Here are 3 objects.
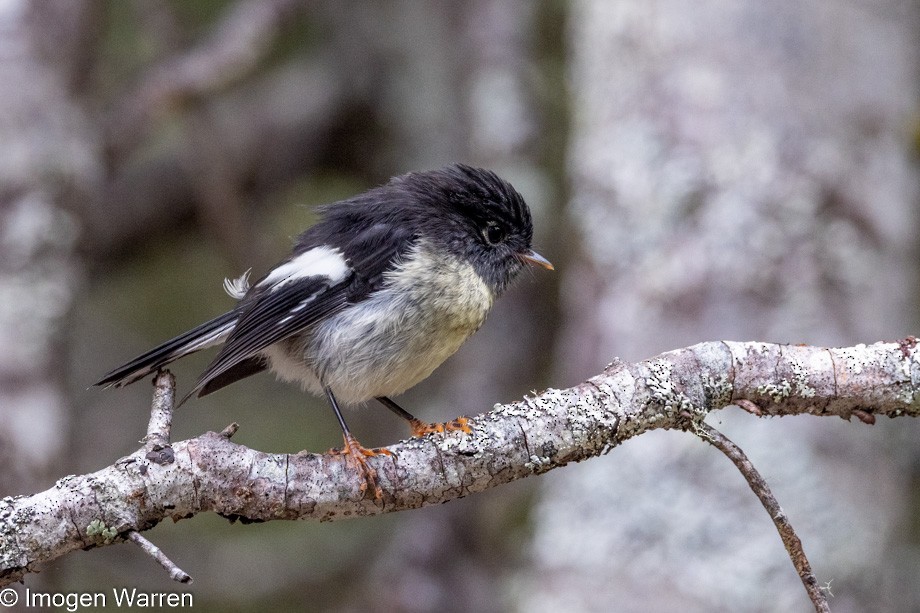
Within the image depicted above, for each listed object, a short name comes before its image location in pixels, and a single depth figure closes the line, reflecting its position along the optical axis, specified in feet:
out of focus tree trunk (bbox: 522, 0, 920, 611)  15.13
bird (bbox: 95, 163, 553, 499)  14.90
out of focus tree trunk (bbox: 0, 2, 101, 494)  15.08
